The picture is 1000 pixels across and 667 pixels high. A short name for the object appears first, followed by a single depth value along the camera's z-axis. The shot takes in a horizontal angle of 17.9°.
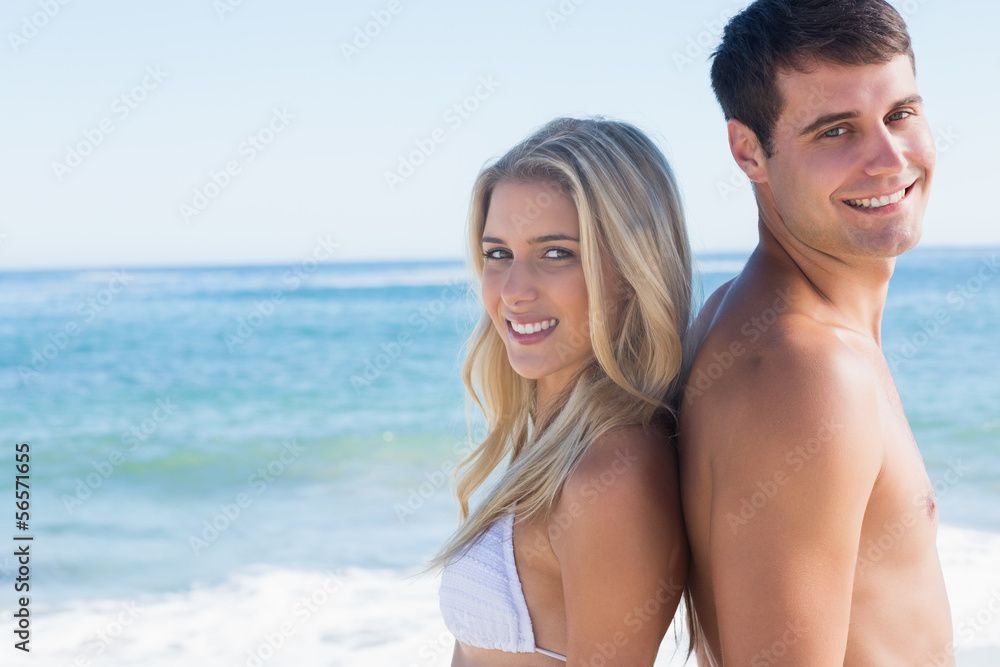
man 2.63
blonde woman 2.76
